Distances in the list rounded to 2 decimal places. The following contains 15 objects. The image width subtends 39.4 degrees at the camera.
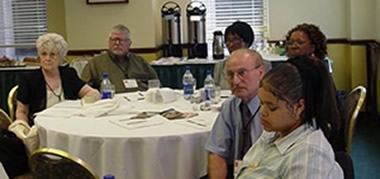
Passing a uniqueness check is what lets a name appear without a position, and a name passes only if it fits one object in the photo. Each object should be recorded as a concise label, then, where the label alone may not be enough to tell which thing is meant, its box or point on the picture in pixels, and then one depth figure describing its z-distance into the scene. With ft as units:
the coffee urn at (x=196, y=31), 20.75
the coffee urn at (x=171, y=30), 20.83
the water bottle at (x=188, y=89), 12.36
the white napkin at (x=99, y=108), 10.68
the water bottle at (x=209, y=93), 11.37
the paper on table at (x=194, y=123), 9.44
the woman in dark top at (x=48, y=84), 12.18
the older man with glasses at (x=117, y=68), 14.92
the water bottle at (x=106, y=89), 12.16
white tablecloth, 8.96
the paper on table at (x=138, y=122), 9.64
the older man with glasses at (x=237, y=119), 8.39
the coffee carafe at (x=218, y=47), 20.01
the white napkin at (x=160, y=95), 11.91
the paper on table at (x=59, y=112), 10.91
